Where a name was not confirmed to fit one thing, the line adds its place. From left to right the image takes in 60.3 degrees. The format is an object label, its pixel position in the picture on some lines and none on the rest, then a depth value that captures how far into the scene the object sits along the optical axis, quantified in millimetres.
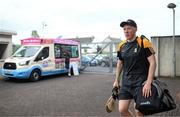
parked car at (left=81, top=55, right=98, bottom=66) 11558
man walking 2450
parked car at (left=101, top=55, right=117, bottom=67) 11505
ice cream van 8151
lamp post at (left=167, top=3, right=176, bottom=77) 8480
